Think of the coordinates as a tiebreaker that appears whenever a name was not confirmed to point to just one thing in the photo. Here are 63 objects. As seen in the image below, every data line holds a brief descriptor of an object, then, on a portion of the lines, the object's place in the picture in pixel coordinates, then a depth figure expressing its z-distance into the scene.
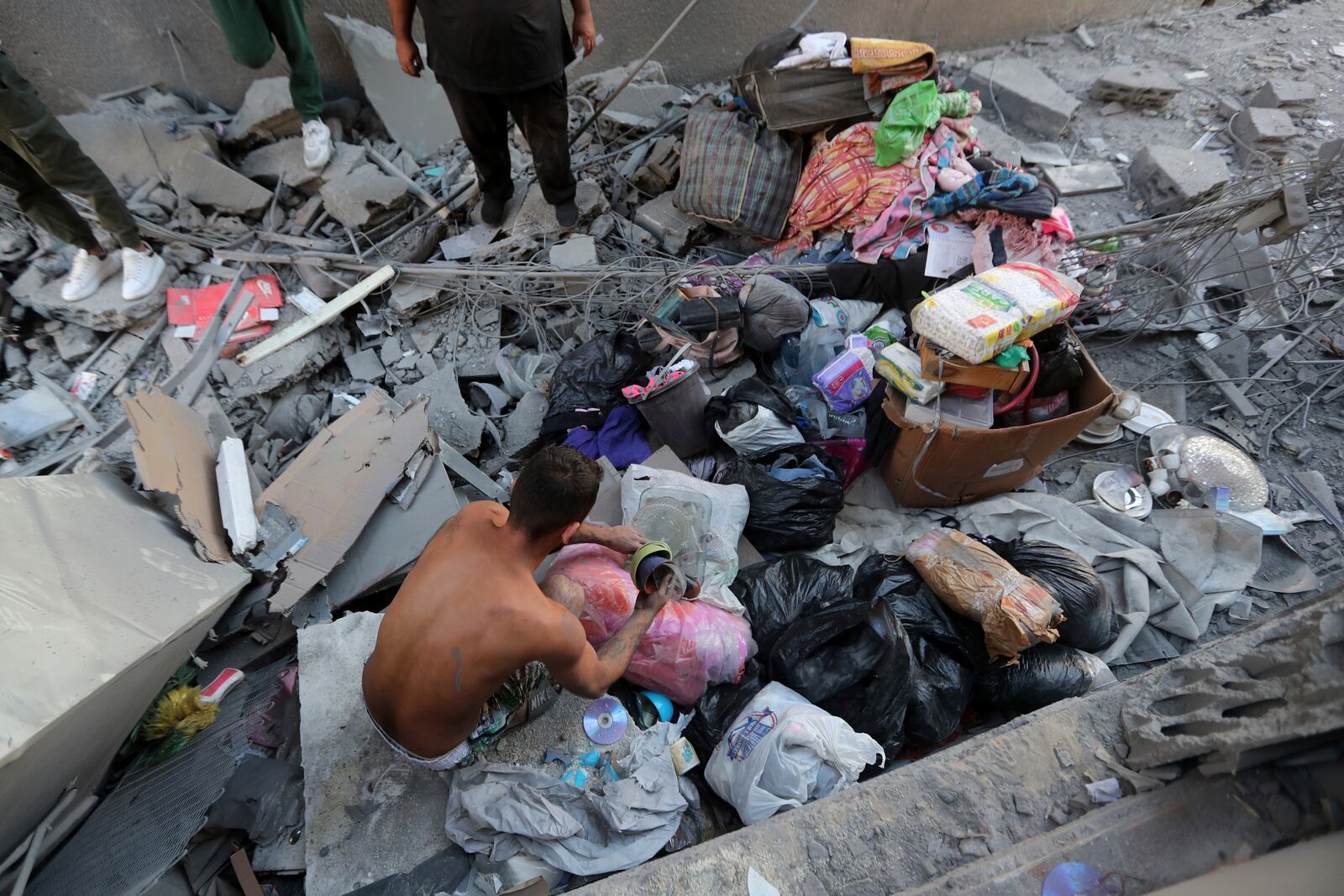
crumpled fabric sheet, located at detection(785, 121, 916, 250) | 3.78
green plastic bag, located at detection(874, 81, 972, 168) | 3.68
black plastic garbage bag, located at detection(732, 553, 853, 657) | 2.67
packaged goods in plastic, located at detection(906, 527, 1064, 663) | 2.34
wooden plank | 3.65
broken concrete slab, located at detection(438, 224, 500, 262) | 4.14
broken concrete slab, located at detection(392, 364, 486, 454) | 3.44
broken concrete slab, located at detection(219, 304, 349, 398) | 3.60
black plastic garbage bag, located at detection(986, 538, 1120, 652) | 2.51
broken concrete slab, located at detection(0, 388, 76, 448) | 3.42
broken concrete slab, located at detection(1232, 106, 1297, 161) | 4.79
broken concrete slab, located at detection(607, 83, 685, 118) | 4.67
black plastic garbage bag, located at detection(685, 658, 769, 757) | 2.40
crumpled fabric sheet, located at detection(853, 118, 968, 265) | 3.70
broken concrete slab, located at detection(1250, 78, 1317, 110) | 5.06
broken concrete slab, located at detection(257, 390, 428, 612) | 2.71
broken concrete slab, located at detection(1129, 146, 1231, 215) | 4.36
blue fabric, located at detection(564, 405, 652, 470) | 3.27
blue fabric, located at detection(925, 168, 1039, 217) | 3.47
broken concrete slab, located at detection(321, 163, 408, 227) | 4.09
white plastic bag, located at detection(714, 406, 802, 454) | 3.08
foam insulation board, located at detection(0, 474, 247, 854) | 1.71
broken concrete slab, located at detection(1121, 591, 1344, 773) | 1.42
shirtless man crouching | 1.82
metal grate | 1.96
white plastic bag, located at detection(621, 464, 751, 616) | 2.78
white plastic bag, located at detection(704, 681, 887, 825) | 2.07
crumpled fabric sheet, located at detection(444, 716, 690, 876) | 2.02
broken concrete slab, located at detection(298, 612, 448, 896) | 2.06
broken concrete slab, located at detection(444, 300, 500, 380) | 3.81
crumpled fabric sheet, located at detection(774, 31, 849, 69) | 3.86
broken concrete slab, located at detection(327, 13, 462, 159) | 4.19
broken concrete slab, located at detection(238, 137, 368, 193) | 4.18
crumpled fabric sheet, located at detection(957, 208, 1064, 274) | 3.40
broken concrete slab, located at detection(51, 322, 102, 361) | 3.74
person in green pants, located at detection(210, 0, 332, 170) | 3.55
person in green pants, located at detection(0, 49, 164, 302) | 3.12
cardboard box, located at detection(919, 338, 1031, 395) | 2.77
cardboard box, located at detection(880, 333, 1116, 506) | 2.84
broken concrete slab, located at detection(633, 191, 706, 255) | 4.22
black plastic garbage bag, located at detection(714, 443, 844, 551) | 2.92
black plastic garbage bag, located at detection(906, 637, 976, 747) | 2.39
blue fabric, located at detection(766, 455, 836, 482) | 3.00
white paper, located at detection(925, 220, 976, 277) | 3.57
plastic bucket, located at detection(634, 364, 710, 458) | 3.18
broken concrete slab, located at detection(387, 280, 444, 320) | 3.84
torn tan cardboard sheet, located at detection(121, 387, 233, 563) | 2.48
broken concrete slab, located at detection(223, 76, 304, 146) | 4.17
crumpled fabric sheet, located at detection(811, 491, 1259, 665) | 2.73
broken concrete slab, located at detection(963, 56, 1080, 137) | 5.04
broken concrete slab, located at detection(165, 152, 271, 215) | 4.03
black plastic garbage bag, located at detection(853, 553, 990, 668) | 2.53
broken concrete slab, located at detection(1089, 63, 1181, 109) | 5.21
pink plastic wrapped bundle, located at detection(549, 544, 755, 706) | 2.43
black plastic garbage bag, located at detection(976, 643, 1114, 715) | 2.45
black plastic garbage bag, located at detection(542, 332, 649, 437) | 3.33
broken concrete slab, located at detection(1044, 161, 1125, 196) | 4.68
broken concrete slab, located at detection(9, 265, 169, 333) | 3.70
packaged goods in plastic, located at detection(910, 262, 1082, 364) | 2.62
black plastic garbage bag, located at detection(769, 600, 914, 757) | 2.29
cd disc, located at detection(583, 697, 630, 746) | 2.31
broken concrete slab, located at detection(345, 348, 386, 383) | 3.73
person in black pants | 3.11
